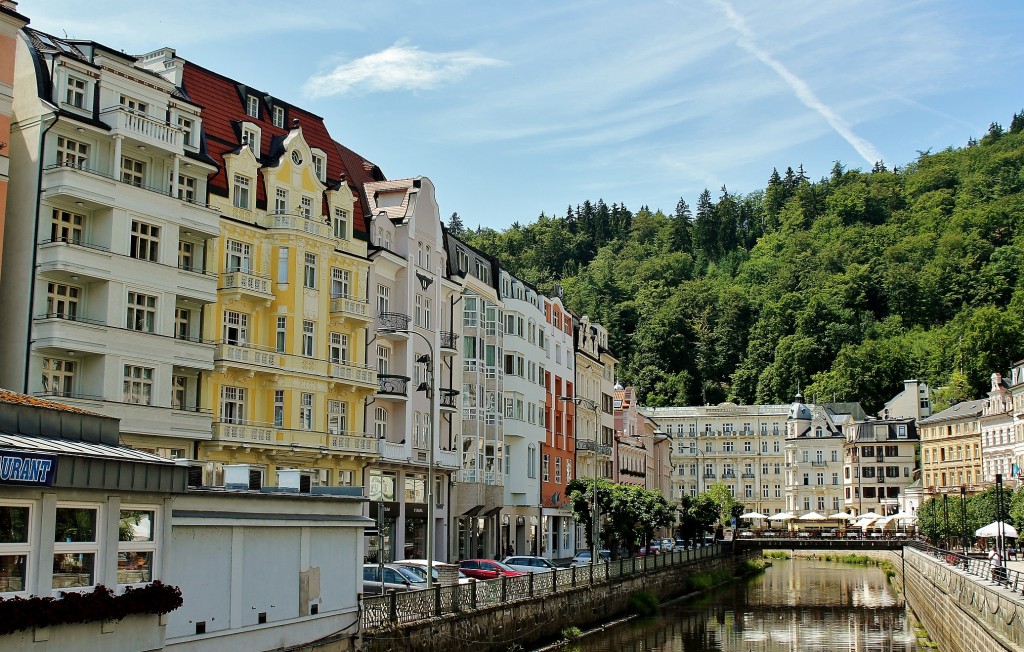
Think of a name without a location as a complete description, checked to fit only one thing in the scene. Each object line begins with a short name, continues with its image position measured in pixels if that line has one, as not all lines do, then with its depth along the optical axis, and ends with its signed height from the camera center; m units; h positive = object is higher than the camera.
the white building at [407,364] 51.72 +5.74
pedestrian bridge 95.00 -4.92
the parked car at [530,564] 49.96 -3.57
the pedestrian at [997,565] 38.91 -2.90
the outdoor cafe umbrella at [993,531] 59.44 -2.28
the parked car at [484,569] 45.25 -3.43
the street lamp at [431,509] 34.73 -0.81
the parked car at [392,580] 34.98 -3.07
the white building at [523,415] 67.62 +4.27
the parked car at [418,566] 38.20 -2.91
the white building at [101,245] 36.97 +8.00
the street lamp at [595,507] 56.07 -1.14
